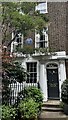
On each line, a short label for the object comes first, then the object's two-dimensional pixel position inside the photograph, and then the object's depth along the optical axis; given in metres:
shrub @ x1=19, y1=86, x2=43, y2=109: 7.19
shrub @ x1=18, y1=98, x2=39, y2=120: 6.23
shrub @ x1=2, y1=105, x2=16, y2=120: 5.77
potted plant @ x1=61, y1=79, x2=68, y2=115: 7.64
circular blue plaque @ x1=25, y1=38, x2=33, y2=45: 9.94
